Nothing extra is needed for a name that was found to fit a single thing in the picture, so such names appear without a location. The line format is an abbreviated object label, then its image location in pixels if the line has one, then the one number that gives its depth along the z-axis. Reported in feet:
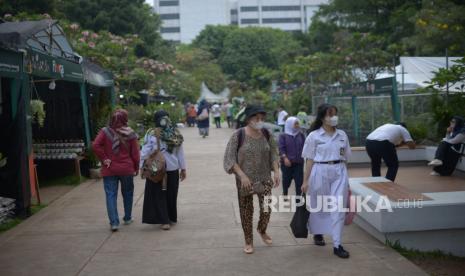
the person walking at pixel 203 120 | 75.61
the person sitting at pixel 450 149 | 34.22
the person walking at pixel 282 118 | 61.09
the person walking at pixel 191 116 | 113.50
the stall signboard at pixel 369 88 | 40.27
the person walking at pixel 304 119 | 50.21
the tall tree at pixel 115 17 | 105.40
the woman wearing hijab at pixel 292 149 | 27.40
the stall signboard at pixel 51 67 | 26.25
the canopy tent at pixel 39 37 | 23.77
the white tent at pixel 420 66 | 57.72
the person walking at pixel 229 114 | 102.83
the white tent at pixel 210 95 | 181.78
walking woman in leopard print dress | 19.44
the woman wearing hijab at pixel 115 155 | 23.47
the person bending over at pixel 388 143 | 28.53
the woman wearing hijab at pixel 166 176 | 23.56
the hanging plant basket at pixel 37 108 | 29.55
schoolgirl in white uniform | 18.98
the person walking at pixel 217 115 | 103.22
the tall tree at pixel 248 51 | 215.16
